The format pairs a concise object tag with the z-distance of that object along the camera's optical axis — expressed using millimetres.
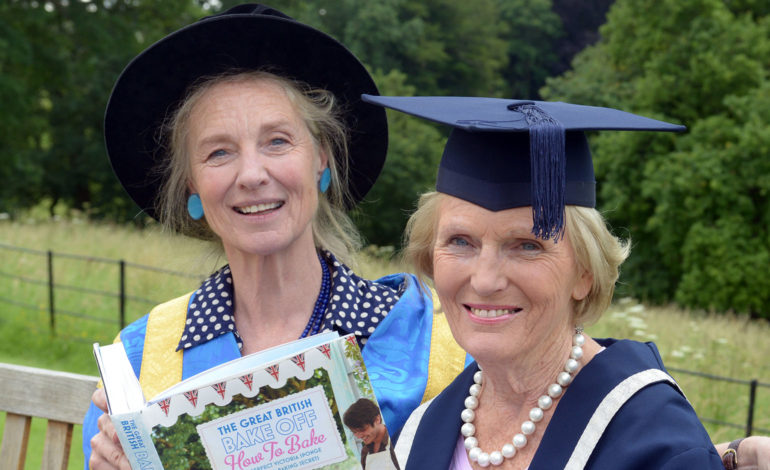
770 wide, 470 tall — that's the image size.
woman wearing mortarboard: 1714
